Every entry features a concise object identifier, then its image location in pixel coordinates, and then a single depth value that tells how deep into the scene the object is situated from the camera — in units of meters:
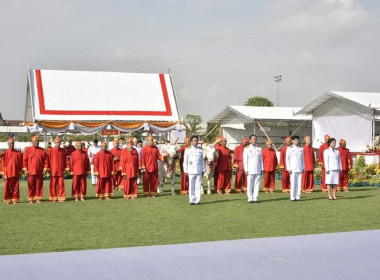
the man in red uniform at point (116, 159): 17.20
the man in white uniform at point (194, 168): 13.65
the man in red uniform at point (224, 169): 17.23
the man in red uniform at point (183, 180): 17.00
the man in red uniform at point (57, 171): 14.90
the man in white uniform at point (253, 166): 14.07
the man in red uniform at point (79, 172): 15.20
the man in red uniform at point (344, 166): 18.11
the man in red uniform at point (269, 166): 17.80
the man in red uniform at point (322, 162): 17.90
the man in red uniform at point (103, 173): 15.61
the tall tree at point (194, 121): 51.66
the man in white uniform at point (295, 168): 14.45
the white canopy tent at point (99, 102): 23.91
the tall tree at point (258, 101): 67.38
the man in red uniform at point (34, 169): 14.59
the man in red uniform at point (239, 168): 17.56
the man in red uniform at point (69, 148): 21.02
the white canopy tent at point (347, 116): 29.05
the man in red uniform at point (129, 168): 15.75
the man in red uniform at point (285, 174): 17.61
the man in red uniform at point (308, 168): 17.70
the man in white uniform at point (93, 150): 19.97
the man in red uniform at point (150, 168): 16.20
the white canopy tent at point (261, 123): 37.59
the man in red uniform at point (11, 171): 14.38
